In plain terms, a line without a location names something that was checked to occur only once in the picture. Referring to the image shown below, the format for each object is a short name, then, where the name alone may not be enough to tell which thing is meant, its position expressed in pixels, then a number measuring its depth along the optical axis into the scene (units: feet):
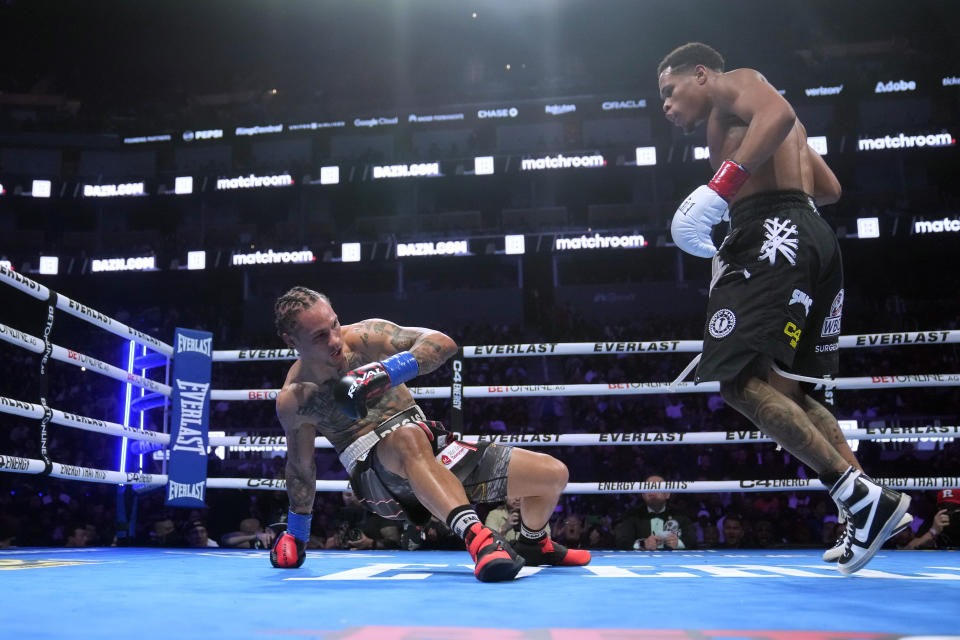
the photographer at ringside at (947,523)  12.62
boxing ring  3.71
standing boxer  6.68
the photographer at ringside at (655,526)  14.03
